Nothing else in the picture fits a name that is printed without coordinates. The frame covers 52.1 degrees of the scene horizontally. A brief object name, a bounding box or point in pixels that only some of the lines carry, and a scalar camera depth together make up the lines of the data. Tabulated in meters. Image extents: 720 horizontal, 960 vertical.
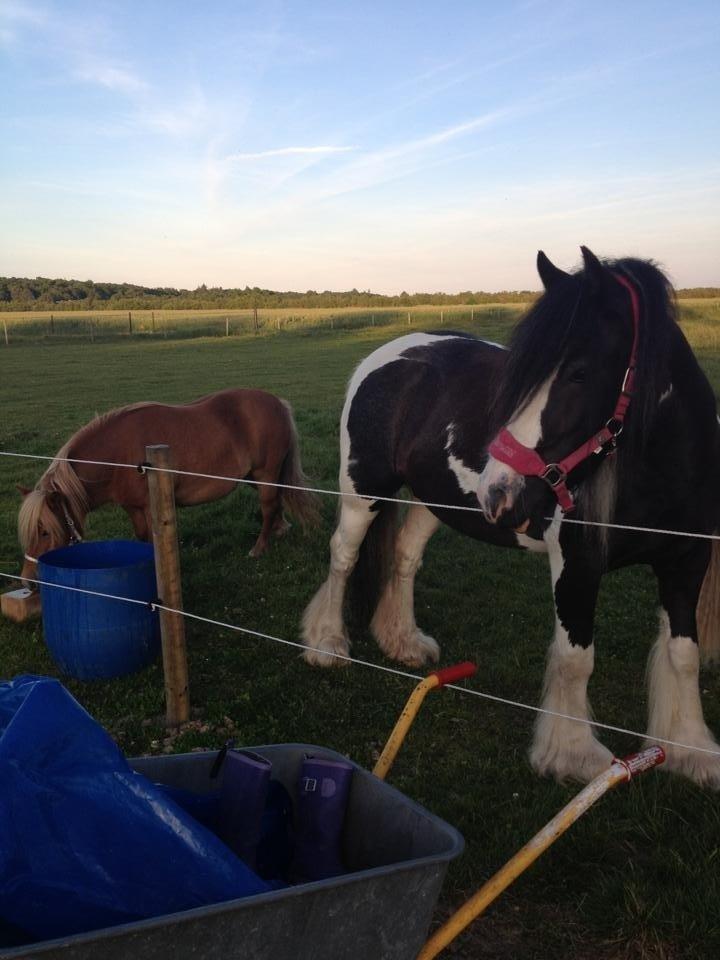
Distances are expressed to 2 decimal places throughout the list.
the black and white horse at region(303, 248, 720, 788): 2.61
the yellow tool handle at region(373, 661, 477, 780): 2.38
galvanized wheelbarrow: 1.48
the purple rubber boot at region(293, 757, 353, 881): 2.18
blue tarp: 1.50
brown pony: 5.08
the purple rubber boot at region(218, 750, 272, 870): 2.04
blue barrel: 4.20
